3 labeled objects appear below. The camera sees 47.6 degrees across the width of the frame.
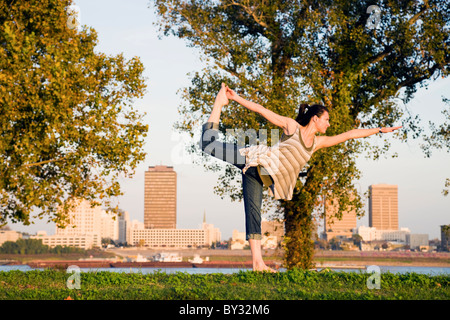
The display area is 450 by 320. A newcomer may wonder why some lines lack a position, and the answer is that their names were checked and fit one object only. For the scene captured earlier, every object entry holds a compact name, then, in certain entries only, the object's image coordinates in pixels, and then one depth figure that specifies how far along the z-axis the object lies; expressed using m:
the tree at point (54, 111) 13.86
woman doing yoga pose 9.53
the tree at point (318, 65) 18.16
